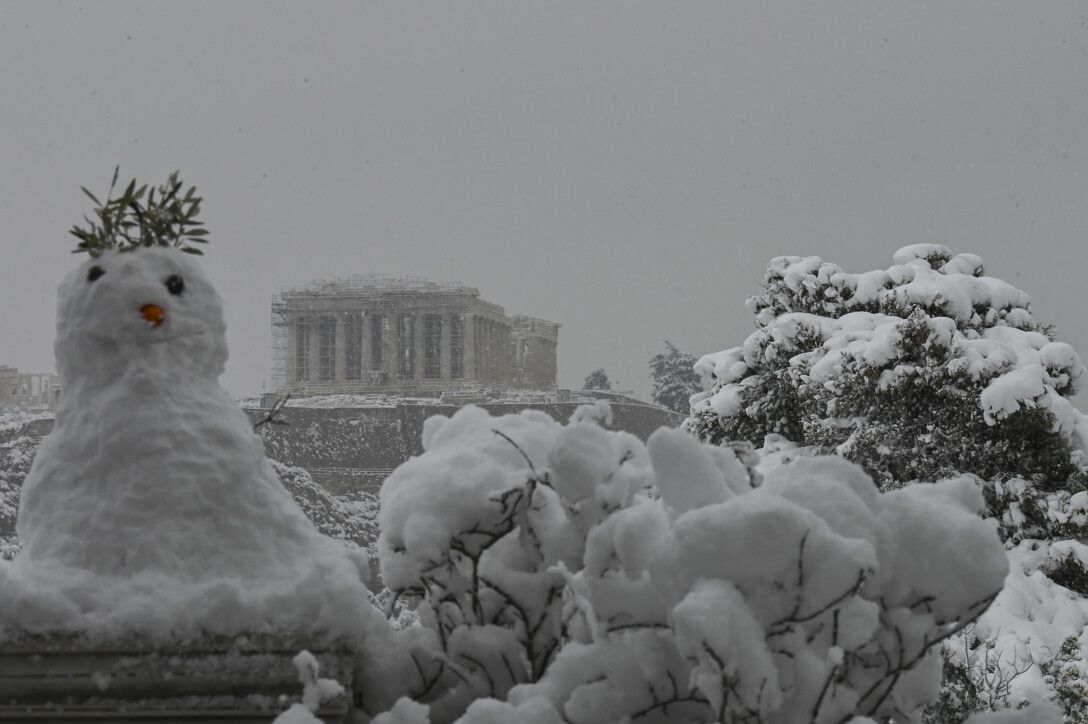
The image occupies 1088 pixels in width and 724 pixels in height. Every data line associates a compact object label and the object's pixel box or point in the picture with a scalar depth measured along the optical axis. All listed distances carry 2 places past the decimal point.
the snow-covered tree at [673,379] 89.69
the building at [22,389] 94.75
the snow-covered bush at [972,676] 9.73
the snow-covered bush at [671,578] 3.10
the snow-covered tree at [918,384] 20.48
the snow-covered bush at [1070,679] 13.57
